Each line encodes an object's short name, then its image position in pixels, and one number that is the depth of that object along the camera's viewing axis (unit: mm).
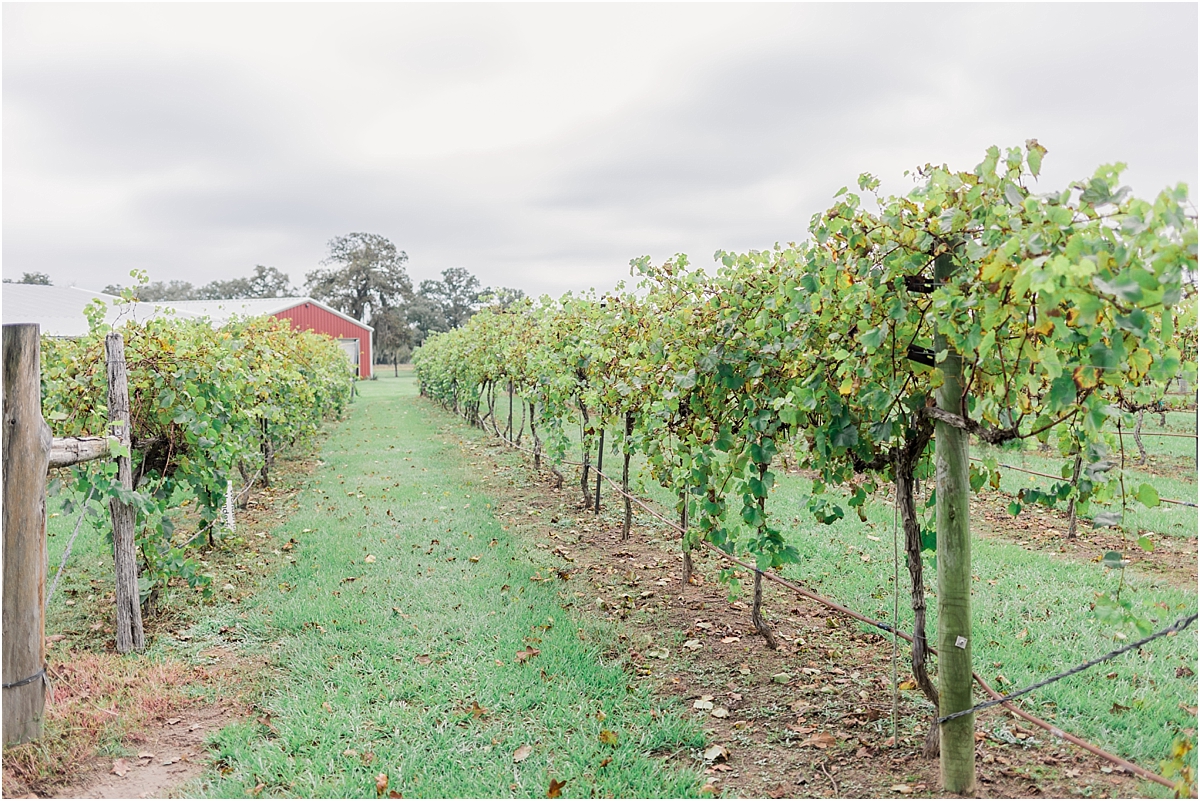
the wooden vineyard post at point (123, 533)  4641
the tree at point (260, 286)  77500
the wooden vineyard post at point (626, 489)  7165
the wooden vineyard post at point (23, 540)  3391
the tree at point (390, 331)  61406
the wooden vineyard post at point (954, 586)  2830
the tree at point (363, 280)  62375
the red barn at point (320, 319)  35031
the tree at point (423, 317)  68750
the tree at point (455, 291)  78875
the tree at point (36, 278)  62406
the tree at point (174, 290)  82894
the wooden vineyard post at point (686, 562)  5784
